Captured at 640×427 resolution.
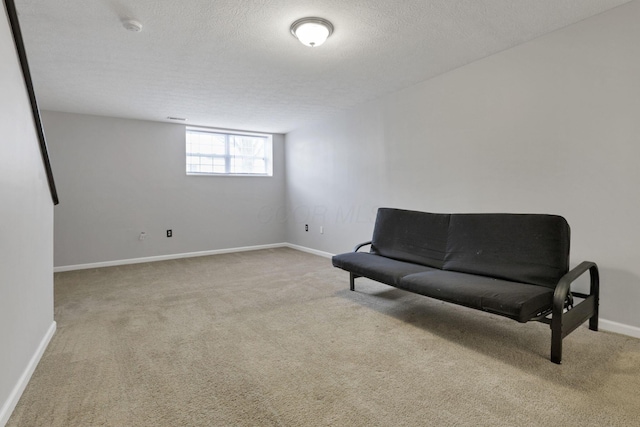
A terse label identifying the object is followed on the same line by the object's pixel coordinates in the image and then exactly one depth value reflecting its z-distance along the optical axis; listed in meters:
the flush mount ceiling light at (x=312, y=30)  2.31
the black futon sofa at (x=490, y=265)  1.96
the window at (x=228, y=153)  5.59
